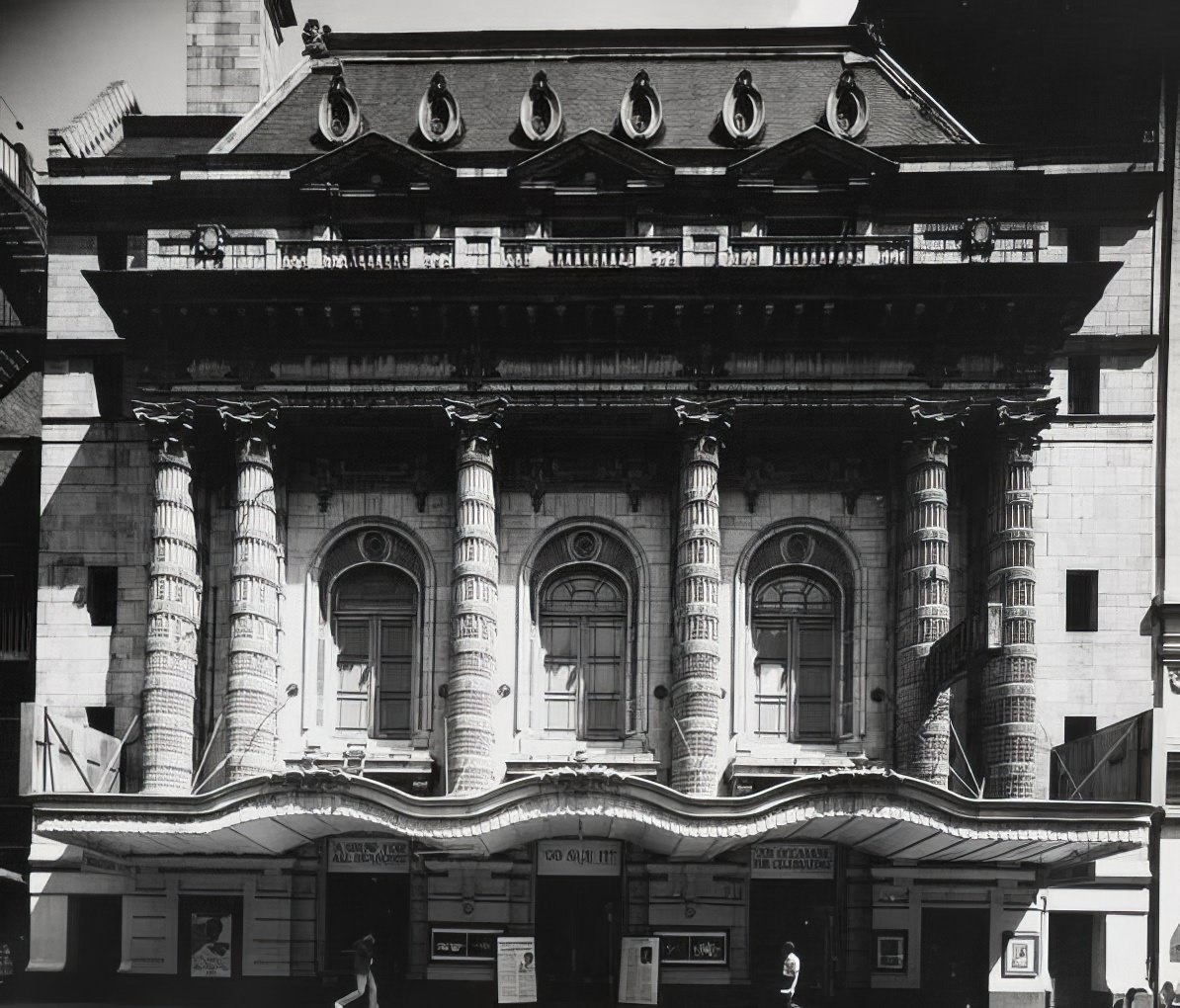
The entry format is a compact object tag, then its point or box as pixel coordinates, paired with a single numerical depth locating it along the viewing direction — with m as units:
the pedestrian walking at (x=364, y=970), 25.62
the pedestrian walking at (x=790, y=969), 27.61
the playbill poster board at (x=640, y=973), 29.28
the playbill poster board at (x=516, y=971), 28.91
